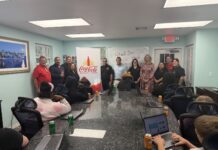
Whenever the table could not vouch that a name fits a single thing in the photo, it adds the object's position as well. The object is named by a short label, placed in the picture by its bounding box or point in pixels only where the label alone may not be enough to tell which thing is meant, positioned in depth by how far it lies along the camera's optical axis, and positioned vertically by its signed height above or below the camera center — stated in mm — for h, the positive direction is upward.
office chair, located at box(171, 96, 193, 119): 2654 -640
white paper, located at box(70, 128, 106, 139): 1609 -678
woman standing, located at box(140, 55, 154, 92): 4934 -406
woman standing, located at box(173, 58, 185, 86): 4793 -321
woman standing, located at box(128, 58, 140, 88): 5329 -309
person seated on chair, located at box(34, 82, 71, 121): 2115 -537
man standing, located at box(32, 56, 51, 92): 4613 -319
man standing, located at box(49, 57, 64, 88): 4922 -326
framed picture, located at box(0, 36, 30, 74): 3853 +142
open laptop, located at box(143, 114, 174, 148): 1509 -580
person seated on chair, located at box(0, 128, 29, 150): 1229 -564
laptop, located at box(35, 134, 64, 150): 1370 -663
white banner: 4129 -92
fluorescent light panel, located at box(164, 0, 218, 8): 2521 +839
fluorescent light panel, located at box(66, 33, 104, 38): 5414 +826
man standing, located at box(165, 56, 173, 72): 5145 -103
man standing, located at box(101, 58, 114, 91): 5270 -402
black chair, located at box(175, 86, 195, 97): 2934 -521
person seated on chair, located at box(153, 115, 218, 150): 1146 -432
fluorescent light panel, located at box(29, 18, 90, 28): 3576 +826
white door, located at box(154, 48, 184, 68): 6352 +243
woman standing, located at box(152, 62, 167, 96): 5064 -389
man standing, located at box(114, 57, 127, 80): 6256 -294
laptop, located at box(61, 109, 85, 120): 2110 -663
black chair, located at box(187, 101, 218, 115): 1823 -504
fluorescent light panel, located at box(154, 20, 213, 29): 3987 +857
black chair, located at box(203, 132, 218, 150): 934 -443
